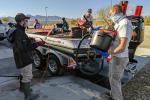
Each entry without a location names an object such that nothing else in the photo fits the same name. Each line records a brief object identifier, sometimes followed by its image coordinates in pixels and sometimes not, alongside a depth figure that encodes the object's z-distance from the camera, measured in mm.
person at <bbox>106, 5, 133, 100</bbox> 2144
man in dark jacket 2276
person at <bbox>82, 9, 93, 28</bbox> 4271
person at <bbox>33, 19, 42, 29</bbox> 9877
